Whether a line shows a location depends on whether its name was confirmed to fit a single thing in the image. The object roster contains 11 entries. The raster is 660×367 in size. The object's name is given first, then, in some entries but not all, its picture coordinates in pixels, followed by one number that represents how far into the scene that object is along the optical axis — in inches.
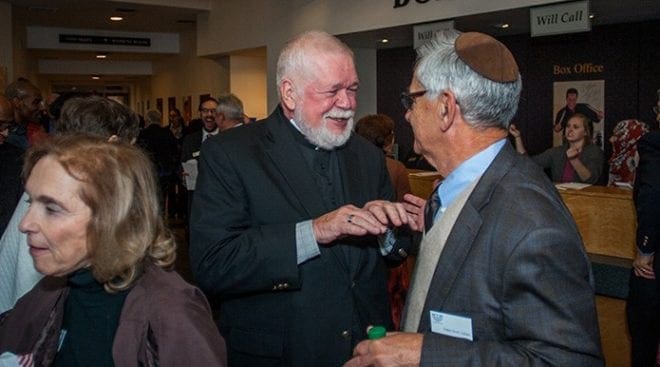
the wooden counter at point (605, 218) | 143.4
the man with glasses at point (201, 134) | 288.4
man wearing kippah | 50.5
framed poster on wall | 305.6
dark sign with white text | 594.2
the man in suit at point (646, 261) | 127.6
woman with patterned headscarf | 237.8
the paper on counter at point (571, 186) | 152.3
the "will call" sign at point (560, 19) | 233.5
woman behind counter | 216.2
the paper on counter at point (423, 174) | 191.8
